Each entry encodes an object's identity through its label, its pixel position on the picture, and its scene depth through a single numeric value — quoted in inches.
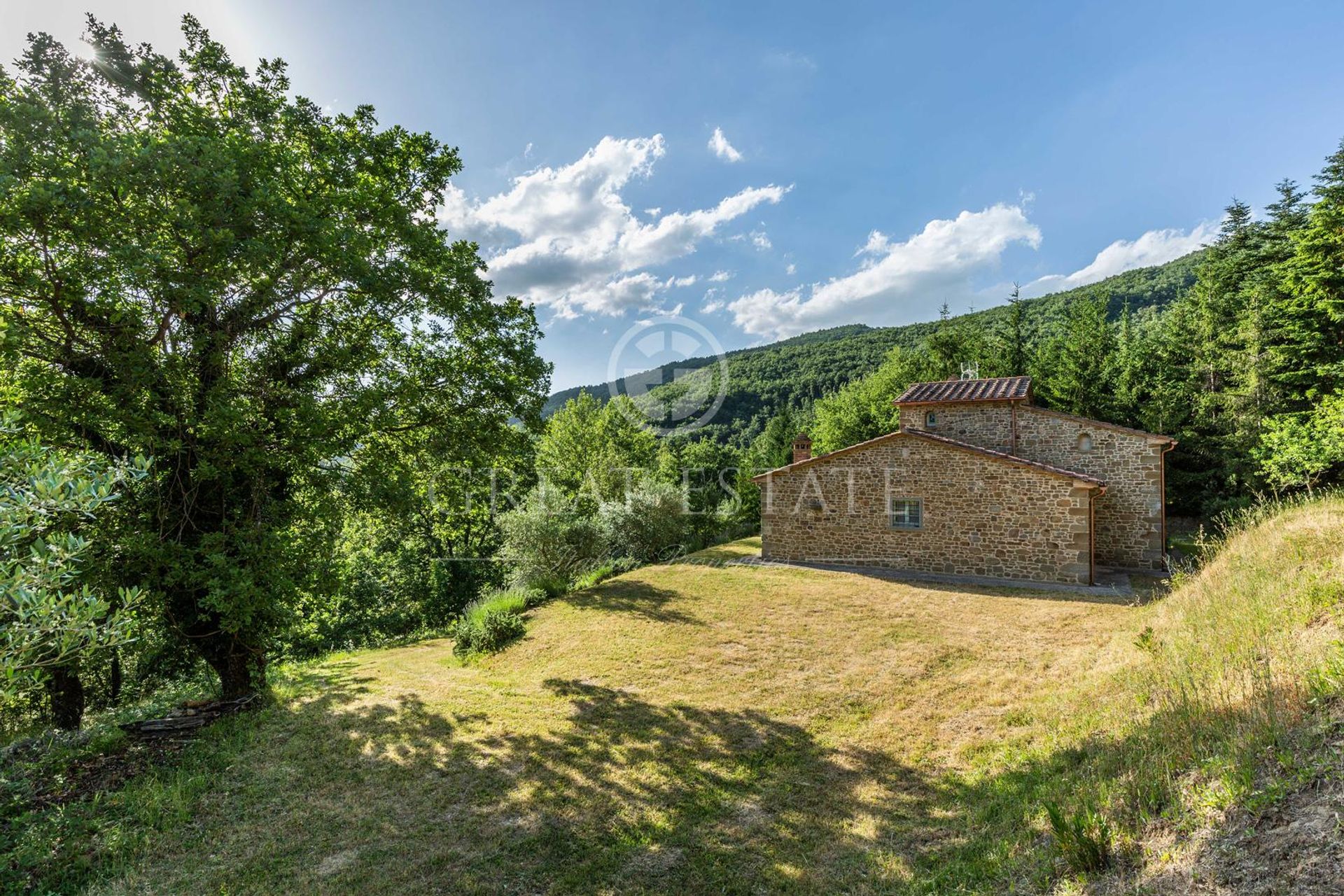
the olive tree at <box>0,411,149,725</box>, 117.0
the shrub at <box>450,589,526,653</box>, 405.7
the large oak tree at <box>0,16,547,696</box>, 223.8
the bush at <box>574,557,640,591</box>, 571.2
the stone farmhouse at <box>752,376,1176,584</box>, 504.4
